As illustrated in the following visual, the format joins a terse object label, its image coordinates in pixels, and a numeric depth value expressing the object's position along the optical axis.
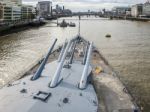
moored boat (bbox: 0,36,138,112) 8.59
